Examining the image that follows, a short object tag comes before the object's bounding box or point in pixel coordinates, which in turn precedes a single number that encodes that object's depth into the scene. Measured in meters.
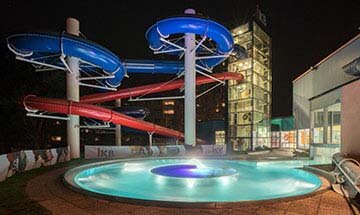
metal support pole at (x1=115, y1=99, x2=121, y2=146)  22.97
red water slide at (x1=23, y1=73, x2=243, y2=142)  13.50
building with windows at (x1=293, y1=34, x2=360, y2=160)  8.92
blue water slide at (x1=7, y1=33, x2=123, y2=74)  12.77
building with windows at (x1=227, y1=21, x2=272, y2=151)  31.67
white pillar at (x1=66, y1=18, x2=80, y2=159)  15.27
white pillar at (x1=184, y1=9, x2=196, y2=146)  17.28
